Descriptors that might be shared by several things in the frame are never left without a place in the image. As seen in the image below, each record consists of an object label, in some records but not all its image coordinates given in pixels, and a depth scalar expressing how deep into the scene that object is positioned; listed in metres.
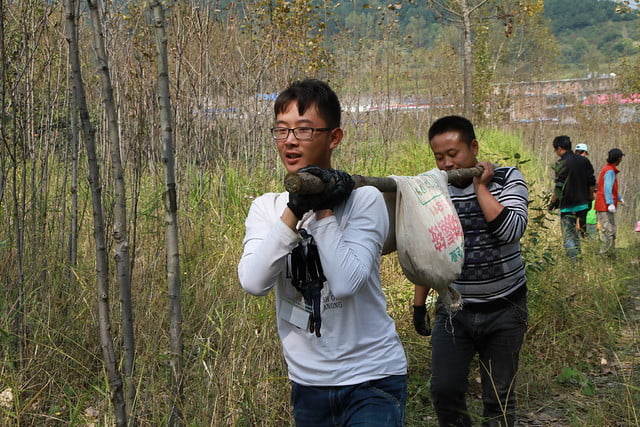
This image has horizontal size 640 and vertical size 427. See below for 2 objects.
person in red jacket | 10.26
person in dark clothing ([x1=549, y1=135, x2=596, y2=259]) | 8.88
